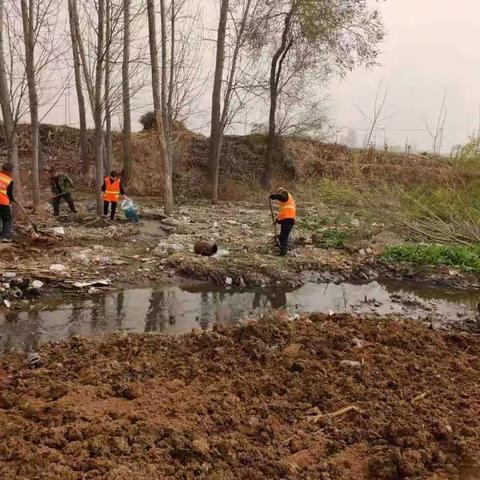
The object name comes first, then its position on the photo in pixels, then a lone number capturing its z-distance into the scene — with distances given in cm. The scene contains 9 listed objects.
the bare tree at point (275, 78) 1850
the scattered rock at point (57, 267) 766
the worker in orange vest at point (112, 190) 1189
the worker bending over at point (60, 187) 1247
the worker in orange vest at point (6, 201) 867
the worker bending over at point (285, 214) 998
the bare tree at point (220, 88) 1560
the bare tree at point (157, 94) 1248
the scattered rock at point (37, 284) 711
